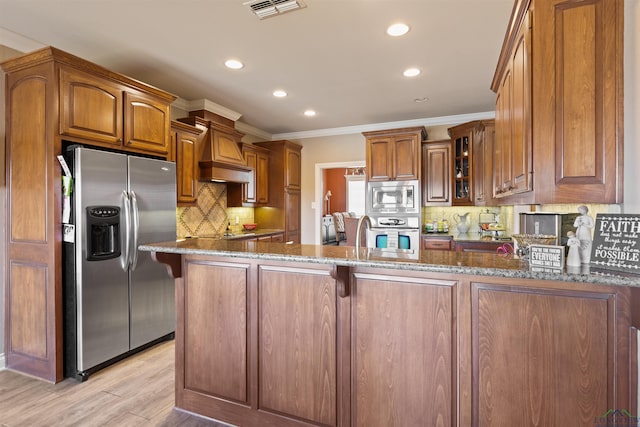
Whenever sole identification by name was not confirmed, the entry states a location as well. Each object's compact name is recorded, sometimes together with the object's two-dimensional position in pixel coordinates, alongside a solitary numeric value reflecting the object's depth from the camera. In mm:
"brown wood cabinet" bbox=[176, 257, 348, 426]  1819
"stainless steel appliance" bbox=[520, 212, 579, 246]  1657
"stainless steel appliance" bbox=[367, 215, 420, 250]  5145
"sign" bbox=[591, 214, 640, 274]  1216
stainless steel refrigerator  2619
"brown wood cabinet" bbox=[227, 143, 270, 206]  5309
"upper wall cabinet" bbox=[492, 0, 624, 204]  1403
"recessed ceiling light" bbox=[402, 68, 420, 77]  3502
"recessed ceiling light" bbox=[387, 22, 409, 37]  2672
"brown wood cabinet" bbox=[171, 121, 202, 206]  4000
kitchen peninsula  1356
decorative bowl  1452
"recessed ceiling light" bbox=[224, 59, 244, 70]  3289
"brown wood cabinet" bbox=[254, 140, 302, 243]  5902
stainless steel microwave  5145
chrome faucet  1941
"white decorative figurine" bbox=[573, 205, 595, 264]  1395
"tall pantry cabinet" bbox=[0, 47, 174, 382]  2562
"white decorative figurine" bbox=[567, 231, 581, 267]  1376
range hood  4398
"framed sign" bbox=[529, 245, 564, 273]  1339
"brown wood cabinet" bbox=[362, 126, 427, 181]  5129
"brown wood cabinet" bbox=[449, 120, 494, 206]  4699
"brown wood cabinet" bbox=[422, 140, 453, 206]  5180
